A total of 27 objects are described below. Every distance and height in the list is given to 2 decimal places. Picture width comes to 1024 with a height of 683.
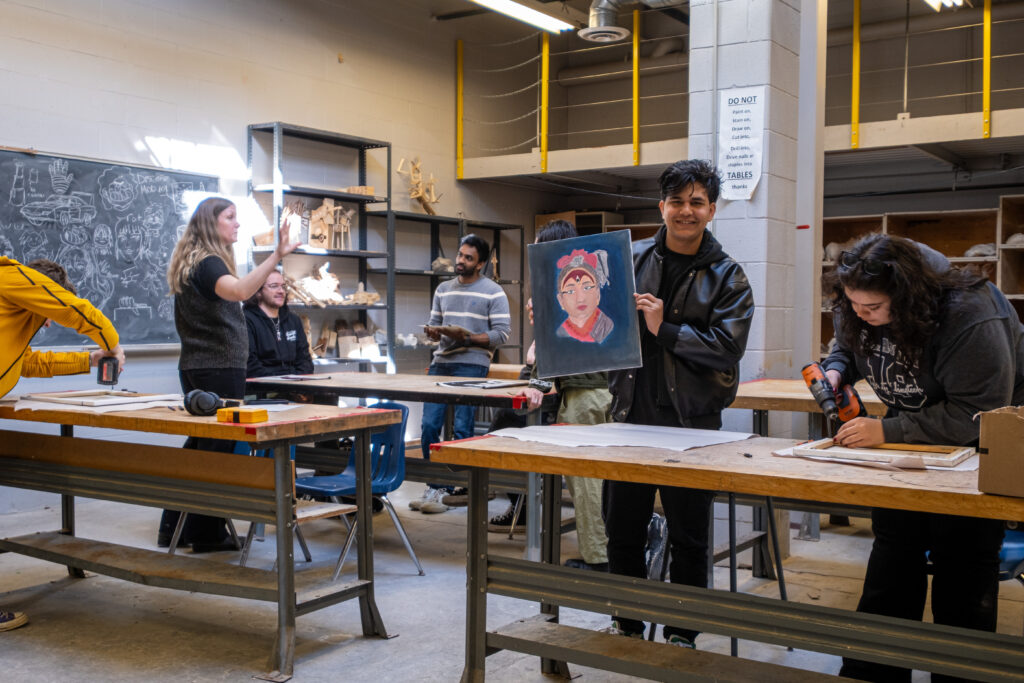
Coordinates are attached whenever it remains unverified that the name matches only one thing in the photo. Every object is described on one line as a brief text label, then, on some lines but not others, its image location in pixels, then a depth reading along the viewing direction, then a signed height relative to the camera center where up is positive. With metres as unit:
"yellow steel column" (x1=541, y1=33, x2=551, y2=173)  8.34 +1.90
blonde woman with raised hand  3.95 +0.04
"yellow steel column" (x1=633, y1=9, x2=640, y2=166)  8.06 +1.99
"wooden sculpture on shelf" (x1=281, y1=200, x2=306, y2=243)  6.91 +0.76
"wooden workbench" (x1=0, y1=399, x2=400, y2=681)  3.07 -0.64
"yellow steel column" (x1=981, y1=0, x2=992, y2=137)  6.72 +1.62
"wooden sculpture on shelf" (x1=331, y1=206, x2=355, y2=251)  7.56 +0.70
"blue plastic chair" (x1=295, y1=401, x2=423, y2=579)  4.09 -0.74
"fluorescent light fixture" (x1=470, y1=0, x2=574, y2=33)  6.11 +2.10
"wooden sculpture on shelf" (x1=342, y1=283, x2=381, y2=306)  7.50 +0.13
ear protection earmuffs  3.23 -0.31
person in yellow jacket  3.40 -0.01
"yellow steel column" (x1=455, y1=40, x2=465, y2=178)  9.05 +1.94
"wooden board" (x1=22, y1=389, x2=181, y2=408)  3.59 -0.34
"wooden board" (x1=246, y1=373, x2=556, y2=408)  4.06 -0.36
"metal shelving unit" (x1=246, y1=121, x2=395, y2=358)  6.89 +0.94
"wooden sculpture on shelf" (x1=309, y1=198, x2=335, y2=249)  7.29 +0.70
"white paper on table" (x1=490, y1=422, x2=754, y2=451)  2.41 -0.32
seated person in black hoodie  5.36 -0.12
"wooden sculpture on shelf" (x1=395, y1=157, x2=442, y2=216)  8.41 +1.15
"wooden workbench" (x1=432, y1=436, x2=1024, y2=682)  1.88 -0.68
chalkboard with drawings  5.52 +0.52
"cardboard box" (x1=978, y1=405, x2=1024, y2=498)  1.71 -0.25
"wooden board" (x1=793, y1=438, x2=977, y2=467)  2.02 -0.31
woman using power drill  2.18 -0.15
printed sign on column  4.52 +0.85
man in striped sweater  5.40 -0.03
